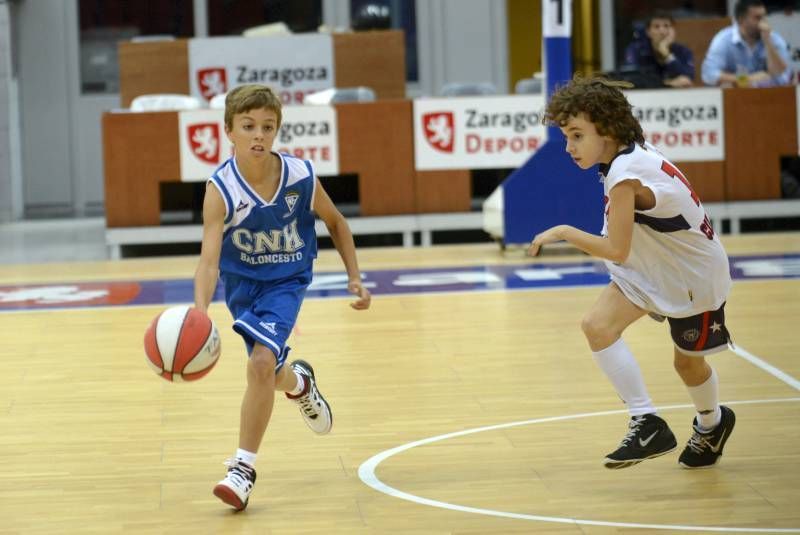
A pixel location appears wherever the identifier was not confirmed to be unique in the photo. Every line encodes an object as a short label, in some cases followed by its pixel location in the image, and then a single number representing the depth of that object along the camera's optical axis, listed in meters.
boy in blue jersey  8.06
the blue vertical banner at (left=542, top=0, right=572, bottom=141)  20.19
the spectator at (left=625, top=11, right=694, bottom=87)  23.15
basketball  7.87
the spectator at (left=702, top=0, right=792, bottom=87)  23.41
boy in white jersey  8.17
